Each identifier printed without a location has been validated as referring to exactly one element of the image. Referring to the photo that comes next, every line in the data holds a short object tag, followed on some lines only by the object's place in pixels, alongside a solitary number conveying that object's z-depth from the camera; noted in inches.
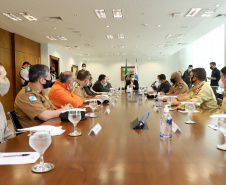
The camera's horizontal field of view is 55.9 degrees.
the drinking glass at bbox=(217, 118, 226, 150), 44.8
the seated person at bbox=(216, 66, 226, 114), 94.7
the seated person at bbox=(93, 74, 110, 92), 258.4
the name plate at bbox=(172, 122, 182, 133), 59.6
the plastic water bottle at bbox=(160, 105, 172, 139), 53.8
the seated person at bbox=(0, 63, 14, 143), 67.8
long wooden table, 32.3
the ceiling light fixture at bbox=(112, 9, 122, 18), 212.2
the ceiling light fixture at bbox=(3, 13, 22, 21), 217.0
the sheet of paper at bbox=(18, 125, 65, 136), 57.7
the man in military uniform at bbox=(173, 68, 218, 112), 113.5
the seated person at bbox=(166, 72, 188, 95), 206.2
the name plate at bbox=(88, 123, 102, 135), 57.8
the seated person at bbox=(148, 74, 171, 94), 257.6
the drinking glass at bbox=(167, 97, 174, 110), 107.6
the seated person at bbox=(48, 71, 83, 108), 110.6
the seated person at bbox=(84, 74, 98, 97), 205.0
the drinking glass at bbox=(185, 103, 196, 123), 71.7
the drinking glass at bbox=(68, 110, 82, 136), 56.2
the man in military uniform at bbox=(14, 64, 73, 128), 80.8
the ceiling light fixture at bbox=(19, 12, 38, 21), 215.3
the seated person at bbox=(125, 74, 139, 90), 313.8
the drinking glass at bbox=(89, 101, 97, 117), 84.2
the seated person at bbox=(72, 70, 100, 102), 151.4
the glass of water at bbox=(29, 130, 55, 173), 35.4
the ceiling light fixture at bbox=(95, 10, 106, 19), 216.3
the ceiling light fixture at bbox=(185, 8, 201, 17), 211.9
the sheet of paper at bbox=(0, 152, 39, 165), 39.1
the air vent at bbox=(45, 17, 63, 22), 234.2
